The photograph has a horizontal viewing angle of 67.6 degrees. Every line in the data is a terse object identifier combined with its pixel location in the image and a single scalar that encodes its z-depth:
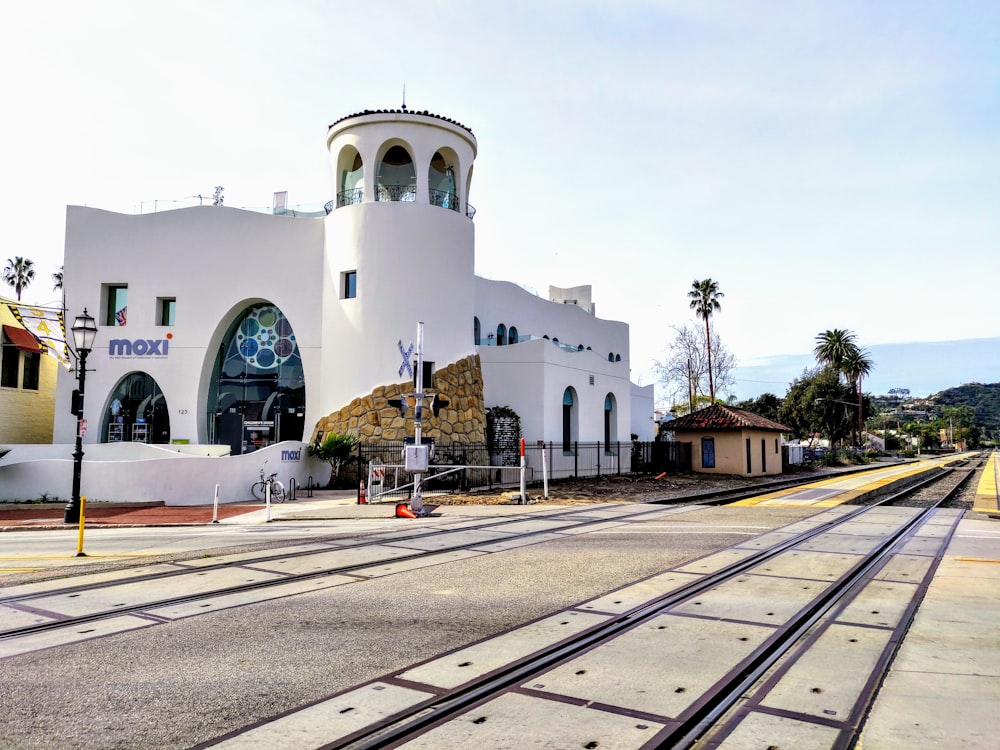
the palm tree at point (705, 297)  68.75
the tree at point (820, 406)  88.38
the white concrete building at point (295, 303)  32.31
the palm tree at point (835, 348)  99.75
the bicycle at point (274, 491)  26.44
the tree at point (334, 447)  29.50
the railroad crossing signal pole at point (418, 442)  20.39
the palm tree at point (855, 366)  98.38
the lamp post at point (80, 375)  19.30
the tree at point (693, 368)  70.75
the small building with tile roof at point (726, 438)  41.84
